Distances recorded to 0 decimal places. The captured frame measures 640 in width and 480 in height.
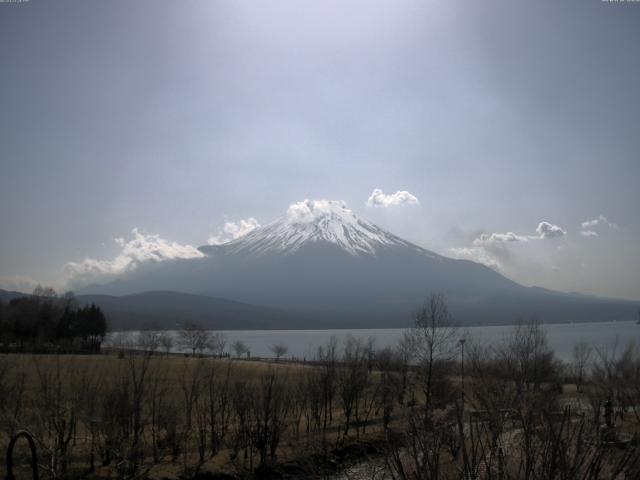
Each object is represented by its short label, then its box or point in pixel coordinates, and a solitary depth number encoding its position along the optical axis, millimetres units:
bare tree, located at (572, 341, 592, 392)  41219
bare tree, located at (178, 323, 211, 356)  99775
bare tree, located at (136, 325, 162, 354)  69338
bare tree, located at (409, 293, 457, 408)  29375
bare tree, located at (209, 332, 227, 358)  103744
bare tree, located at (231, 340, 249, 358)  104312
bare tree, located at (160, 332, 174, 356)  99894
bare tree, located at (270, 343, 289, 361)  98412
